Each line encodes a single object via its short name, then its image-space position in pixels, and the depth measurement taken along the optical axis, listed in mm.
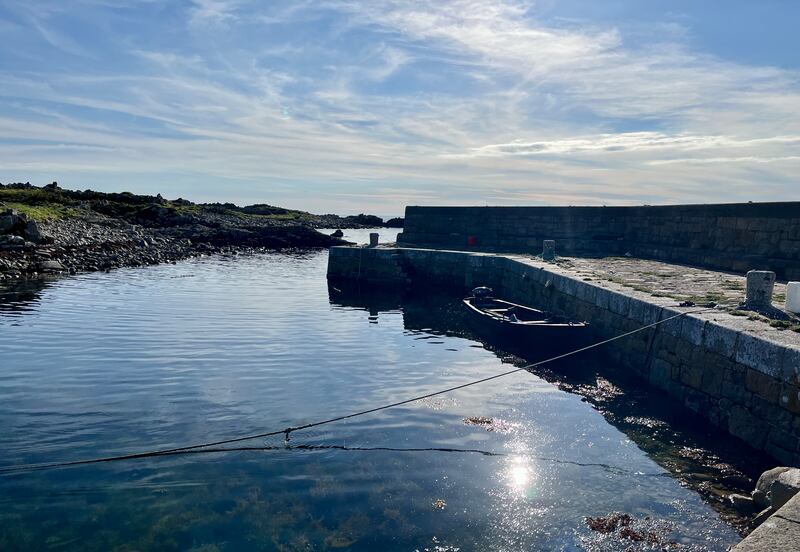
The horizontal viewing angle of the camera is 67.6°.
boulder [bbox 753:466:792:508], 6016
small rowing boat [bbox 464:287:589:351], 12414
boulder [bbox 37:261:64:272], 23636
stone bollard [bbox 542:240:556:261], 19000
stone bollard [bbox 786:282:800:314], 8798
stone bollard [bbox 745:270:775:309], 9125
